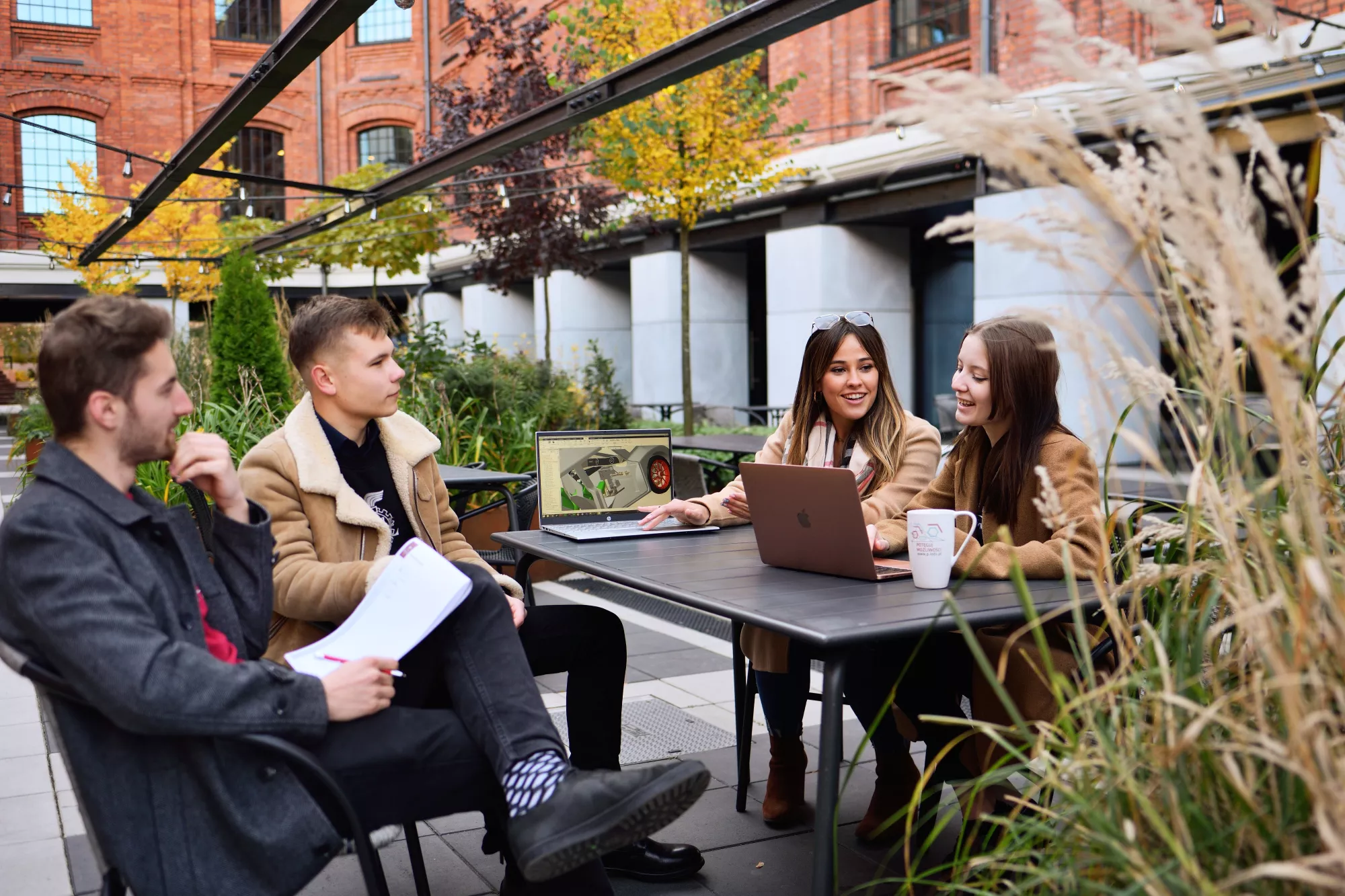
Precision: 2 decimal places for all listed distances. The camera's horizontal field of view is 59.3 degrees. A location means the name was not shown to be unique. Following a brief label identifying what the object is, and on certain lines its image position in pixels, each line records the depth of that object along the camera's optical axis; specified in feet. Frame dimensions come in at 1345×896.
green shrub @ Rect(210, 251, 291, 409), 26.71
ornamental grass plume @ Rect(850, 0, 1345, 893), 3.93
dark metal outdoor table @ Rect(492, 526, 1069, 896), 6.28
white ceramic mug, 7.30
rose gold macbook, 7.41
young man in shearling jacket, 8.16
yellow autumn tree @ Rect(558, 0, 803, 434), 29.99
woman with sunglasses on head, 10.07
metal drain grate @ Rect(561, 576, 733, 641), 18.61
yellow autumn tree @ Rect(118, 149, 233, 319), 61.52
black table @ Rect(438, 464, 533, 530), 15.26
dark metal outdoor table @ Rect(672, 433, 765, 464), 23.45
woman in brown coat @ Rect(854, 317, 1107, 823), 7.68
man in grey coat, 5.45
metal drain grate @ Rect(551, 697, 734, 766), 12.31
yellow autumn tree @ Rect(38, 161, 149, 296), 58.65
